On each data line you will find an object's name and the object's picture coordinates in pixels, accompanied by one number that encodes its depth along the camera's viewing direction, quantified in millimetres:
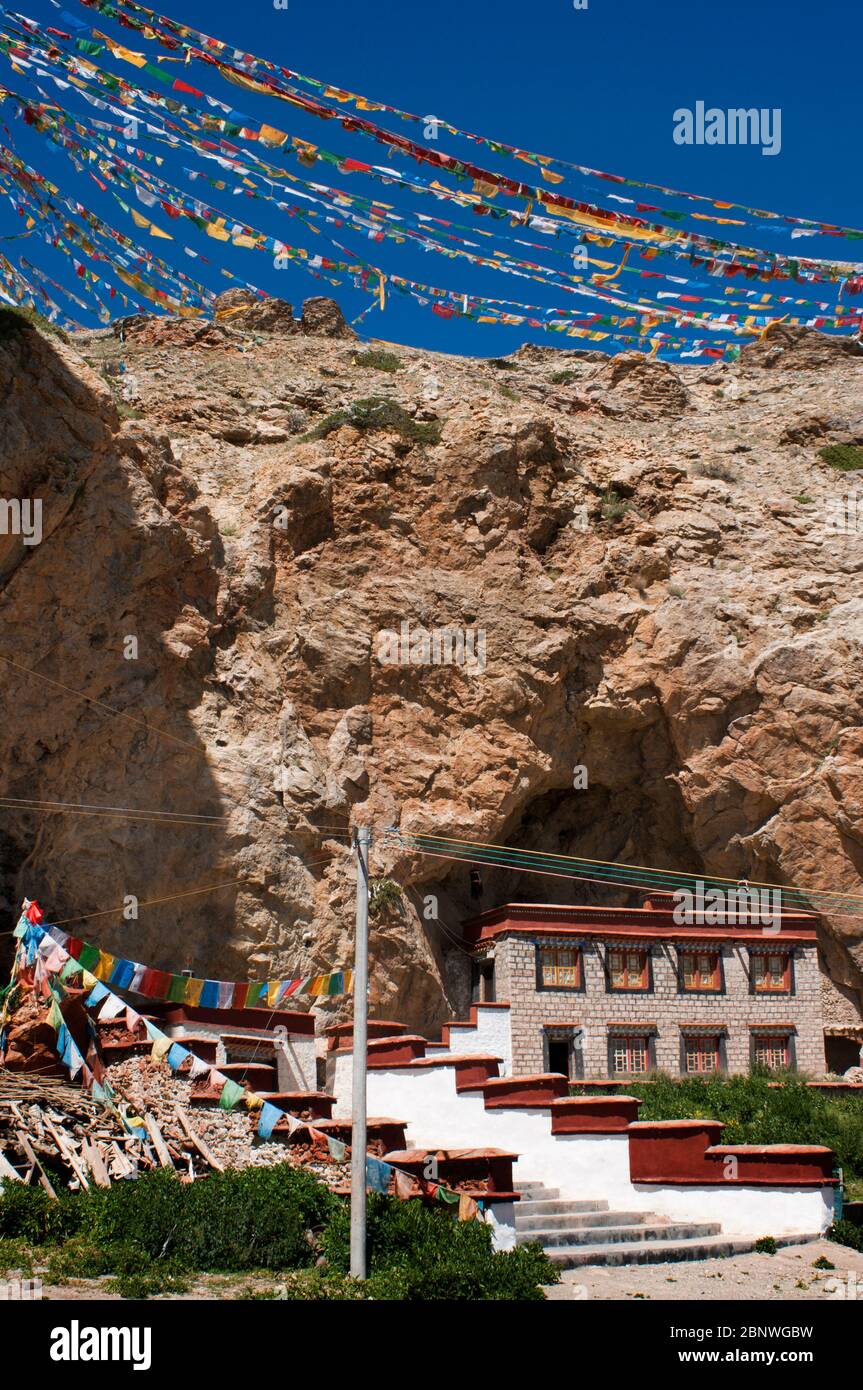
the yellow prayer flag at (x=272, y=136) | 21469
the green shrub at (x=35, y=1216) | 13375
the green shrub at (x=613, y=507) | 31812
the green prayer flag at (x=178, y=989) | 20797
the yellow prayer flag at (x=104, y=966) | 19516
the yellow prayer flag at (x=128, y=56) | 19875
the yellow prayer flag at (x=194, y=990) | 21125
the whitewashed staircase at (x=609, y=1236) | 15281
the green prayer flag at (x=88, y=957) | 19375
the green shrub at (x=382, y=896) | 25688
